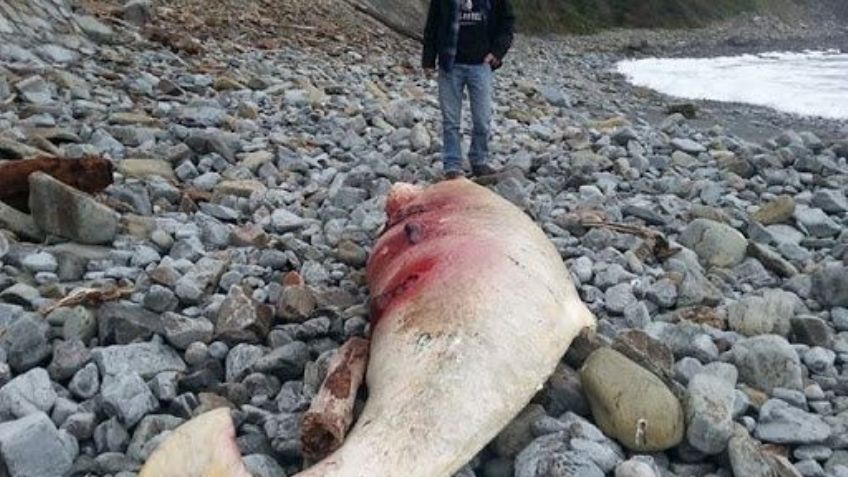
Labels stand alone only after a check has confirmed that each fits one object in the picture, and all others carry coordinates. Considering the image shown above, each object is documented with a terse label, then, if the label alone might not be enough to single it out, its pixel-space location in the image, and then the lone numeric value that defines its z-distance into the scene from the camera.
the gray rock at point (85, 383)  3.26
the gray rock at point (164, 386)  3.27
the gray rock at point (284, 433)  2.98
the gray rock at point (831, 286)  4.60
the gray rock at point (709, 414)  3.04
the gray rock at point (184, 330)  3.69
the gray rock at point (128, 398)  3.11
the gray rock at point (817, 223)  5.96
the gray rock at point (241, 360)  3.50
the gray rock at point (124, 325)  3.67
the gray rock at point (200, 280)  4.12
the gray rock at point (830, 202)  6.38
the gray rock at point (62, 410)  3.10
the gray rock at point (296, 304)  3.98
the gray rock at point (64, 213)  4.61
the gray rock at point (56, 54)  8.40
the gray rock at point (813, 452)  3.12
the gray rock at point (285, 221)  5.43
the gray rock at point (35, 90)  7.15
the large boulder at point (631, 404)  3.06
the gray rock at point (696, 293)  4.54
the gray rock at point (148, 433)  2.96
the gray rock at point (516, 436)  2.99
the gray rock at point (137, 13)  10.67
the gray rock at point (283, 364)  3.51
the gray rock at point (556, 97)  12.98
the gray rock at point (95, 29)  9.54
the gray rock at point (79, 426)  3.03
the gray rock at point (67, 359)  3.35
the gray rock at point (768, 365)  3.63
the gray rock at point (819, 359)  3.82
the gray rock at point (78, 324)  3.64
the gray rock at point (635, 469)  2.80
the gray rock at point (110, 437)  3.02
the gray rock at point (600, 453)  2.89
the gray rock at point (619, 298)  4.34
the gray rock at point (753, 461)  2.92
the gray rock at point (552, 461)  2.79
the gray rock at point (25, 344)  3.42
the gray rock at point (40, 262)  4.24
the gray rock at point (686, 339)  3.85
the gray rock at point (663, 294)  4.52
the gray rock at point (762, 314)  4.20
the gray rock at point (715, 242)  5.29
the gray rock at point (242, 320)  3.75
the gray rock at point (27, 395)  3.06
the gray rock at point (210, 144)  6.77
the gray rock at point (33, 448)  2.77
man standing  6.66
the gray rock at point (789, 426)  3.16
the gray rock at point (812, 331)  4.08
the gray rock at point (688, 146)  8.26
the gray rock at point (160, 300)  3.98
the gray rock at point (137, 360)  3.39
